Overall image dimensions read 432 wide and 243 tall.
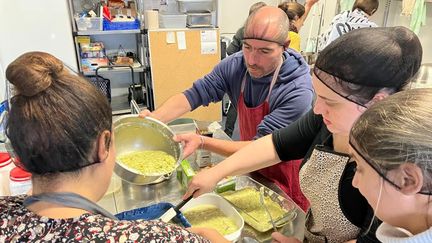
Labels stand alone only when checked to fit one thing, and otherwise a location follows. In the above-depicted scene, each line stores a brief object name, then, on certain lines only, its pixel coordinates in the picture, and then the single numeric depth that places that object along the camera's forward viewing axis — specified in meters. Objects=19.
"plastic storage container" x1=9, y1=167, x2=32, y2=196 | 1.05
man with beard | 1.38
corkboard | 3.39
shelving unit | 3.34
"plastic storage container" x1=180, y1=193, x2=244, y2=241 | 1.05
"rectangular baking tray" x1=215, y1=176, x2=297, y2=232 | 1.04
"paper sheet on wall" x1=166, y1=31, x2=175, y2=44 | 3.38
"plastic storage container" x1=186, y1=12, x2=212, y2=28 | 3.52
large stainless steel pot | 1.28
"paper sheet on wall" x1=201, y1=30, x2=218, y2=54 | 3.49
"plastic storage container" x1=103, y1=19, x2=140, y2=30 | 3.28
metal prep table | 1.10
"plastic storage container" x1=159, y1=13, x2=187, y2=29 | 3.38
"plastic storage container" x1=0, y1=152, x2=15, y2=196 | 1.12
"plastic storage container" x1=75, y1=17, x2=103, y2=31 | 3.16
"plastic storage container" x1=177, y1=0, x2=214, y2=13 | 3.66
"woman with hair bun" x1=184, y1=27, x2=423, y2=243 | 0.80
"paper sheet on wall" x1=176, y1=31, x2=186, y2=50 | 3.41
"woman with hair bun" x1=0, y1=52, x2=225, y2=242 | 0.59
